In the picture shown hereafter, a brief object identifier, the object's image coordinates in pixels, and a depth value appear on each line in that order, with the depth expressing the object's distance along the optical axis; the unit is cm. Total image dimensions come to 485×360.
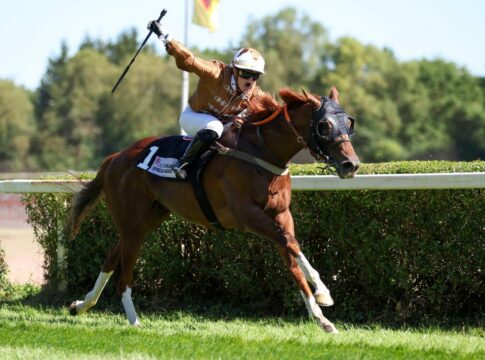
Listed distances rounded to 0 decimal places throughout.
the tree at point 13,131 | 14012
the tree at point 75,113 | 14475
